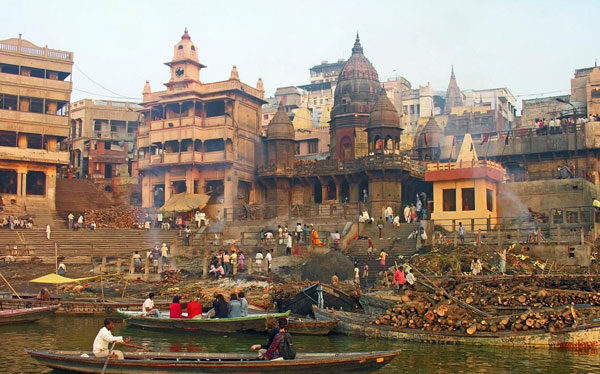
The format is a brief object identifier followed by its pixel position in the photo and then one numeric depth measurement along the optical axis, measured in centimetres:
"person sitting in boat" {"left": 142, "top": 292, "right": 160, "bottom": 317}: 2016
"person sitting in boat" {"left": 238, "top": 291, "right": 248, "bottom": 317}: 1906
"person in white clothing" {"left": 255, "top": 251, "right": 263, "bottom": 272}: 3123
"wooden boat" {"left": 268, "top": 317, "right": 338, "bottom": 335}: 1870
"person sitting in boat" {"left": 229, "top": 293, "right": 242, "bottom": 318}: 1905
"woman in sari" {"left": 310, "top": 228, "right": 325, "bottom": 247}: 3306
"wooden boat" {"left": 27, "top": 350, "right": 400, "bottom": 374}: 1240
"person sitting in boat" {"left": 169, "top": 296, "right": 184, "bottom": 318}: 1950
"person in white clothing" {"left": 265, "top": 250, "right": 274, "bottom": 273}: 3053
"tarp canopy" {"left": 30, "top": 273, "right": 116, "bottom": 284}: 2441
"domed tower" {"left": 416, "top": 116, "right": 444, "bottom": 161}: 5047
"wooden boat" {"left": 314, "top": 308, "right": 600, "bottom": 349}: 1612
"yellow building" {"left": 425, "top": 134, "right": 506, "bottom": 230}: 3566
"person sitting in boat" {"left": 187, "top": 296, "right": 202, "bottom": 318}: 1922
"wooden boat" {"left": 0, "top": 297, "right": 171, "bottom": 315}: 2284
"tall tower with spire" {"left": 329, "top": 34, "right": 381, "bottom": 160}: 5112
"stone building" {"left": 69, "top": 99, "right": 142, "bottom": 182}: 6297
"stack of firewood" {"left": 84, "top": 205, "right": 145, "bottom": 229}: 4447
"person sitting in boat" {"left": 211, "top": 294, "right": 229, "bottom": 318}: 1905
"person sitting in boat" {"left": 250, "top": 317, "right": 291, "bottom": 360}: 1262
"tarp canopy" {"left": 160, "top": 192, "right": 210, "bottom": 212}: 4506
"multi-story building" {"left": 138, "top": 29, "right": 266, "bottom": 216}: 4925
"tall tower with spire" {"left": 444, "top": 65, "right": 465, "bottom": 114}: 8688
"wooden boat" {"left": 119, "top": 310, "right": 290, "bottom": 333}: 1867
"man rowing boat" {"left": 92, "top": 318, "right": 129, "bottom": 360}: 1323
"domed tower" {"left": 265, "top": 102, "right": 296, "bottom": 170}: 4850
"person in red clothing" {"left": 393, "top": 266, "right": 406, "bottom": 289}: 2192
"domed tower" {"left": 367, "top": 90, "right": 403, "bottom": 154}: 4544
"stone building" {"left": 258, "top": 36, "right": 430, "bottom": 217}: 4266
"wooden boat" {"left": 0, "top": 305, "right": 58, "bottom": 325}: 2038
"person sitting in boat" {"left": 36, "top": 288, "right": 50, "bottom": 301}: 2341
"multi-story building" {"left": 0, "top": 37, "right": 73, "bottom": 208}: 4738
